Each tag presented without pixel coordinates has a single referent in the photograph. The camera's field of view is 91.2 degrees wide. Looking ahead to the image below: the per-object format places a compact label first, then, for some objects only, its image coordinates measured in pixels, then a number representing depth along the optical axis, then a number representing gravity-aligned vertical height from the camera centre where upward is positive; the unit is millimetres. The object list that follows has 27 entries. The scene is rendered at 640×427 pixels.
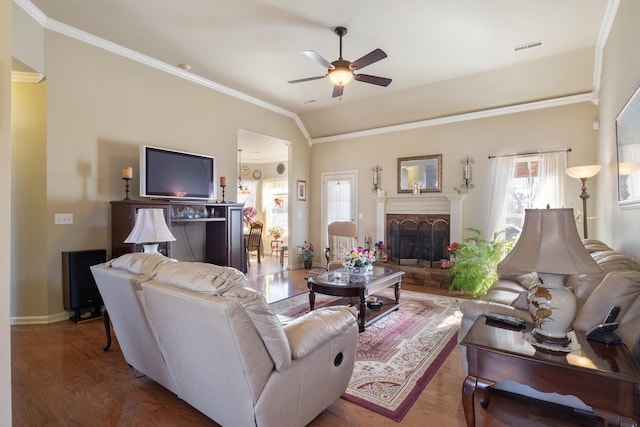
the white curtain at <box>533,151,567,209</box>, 4848 +508
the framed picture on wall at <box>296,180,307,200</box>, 7240 +535
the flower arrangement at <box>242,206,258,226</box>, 9064 -31
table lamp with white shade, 2836 -152
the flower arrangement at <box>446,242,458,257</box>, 5324 -609
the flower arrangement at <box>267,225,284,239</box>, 9750 -540
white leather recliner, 1445 -696
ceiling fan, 3264 +1610
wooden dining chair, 7863 -709
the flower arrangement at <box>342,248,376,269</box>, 3797 -571
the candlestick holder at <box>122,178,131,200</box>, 4091 +348
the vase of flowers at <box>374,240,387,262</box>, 6191 -840
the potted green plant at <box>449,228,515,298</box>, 4781 -840
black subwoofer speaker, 3588 -809
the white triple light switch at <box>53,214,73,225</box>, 3693 -65
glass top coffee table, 3322 -811
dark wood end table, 1273 -701
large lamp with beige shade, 1471 -246
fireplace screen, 5859 -525
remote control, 1821 -639
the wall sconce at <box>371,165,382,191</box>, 6656 +754
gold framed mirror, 5980 +756
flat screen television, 4285 +576
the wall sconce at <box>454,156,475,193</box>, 5633 +668
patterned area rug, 2209 -1287
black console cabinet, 3922 -152
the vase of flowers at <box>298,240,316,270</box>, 7066 -935
